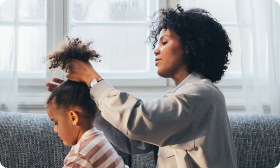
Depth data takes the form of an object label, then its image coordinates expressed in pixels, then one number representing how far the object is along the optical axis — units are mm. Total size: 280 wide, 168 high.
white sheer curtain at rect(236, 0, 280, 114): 2025
